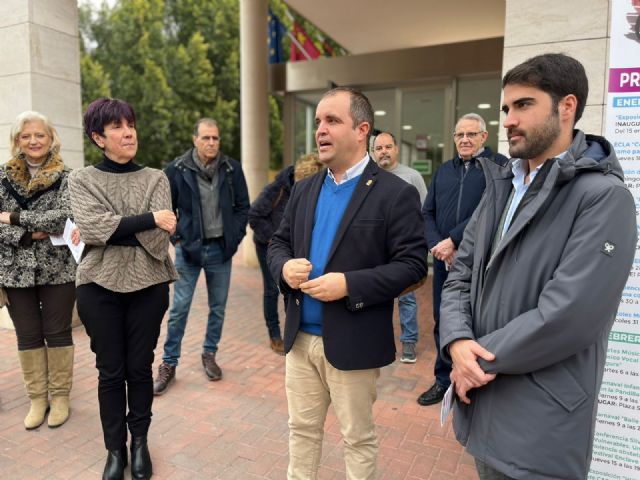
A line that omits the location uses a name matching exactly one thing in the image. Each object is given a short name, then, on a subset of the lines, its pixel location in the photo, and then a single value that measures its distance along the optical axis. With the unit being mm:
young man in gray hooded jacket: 1449
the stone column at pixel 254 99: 9891
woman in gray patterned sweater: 2775
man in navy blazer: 2119
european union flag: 11750
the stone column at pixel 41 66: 5434
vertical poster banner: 2347
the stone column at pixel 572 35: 3391
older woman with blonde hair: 3422
